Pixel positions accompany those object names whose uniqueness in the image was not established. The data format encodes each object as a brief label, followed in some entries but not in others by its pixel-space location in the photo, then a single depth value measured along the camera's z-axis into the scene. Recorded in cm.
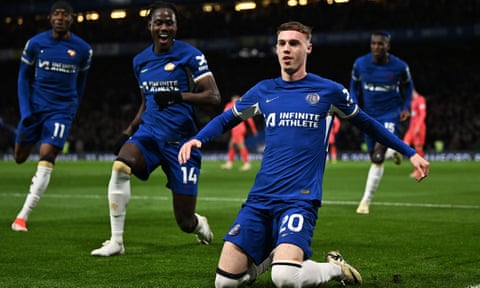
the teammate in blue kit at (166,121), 1508
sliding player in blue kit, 1085
